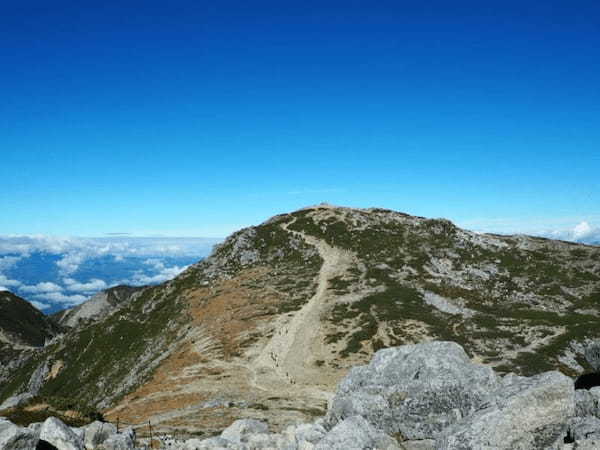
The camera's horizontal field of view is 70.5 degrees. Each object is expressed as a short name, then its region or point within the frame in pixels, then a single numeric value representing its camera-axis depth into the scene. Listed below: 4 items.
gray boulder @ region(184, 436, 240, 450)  20.48
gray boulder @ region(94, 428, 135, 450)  21.12
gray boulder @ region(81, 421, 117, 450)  21.60
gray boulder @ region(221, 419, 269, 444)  22.03
